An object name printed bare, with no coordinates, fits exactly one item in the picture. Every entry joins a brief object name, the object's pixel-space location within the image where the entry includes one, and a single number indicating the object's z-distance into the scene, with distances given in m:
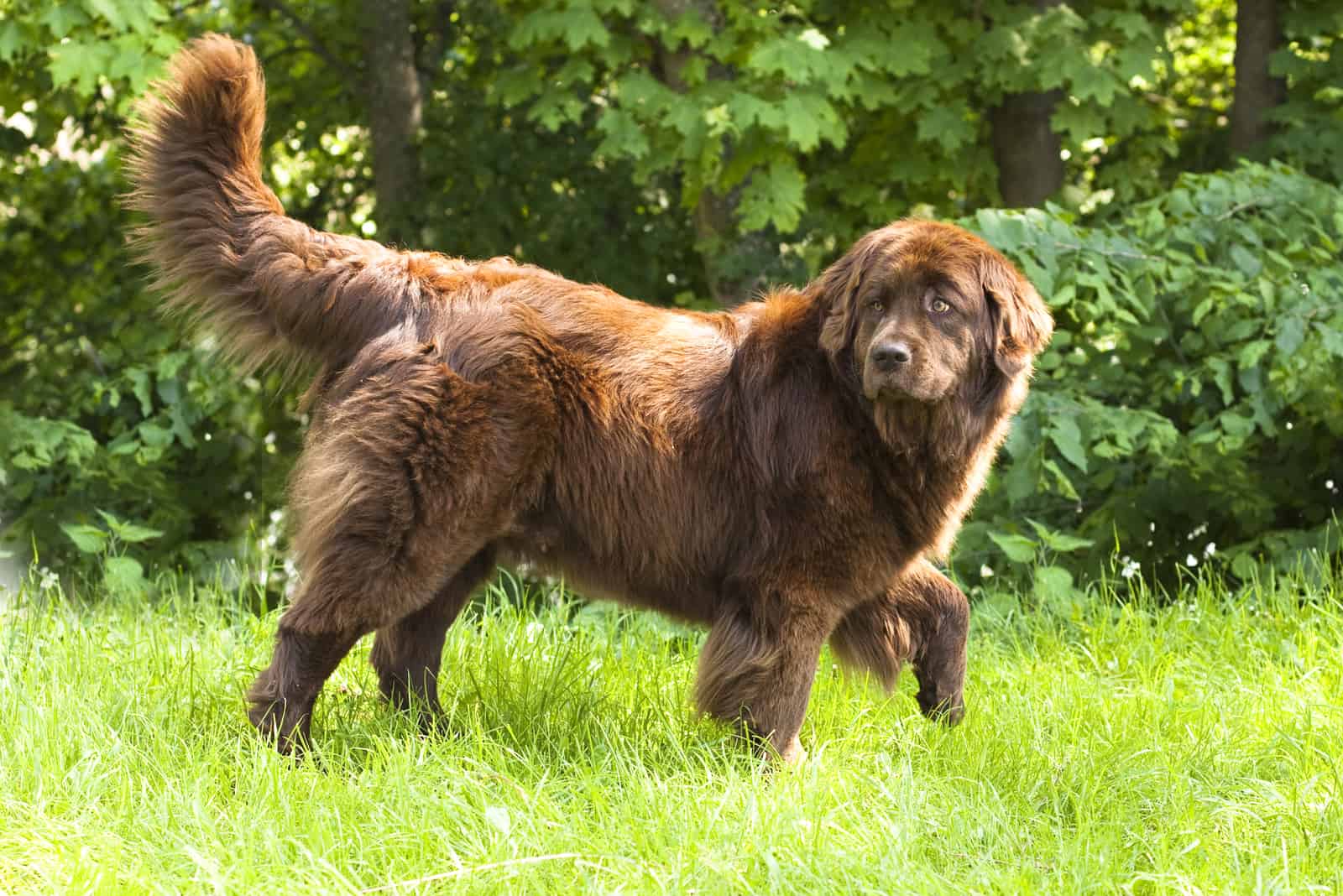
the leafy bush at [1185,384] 10.56
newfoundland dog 7.15
